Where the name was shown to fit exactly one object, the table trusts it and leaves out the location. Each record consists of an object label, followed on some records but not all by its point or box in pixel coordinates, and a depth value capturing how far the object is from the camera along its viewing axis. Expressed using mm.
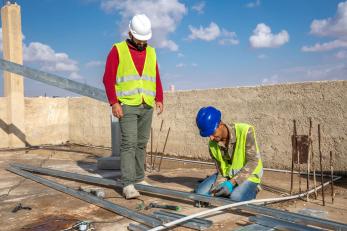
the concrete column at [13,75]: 9469
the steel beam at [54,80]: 6309
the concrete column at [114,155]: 6082
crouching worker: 3547
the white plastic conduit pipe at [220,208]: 2691
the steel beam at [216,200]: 2711
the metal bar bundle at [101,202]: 2961
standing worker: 4043
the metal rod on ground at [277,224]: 2641
